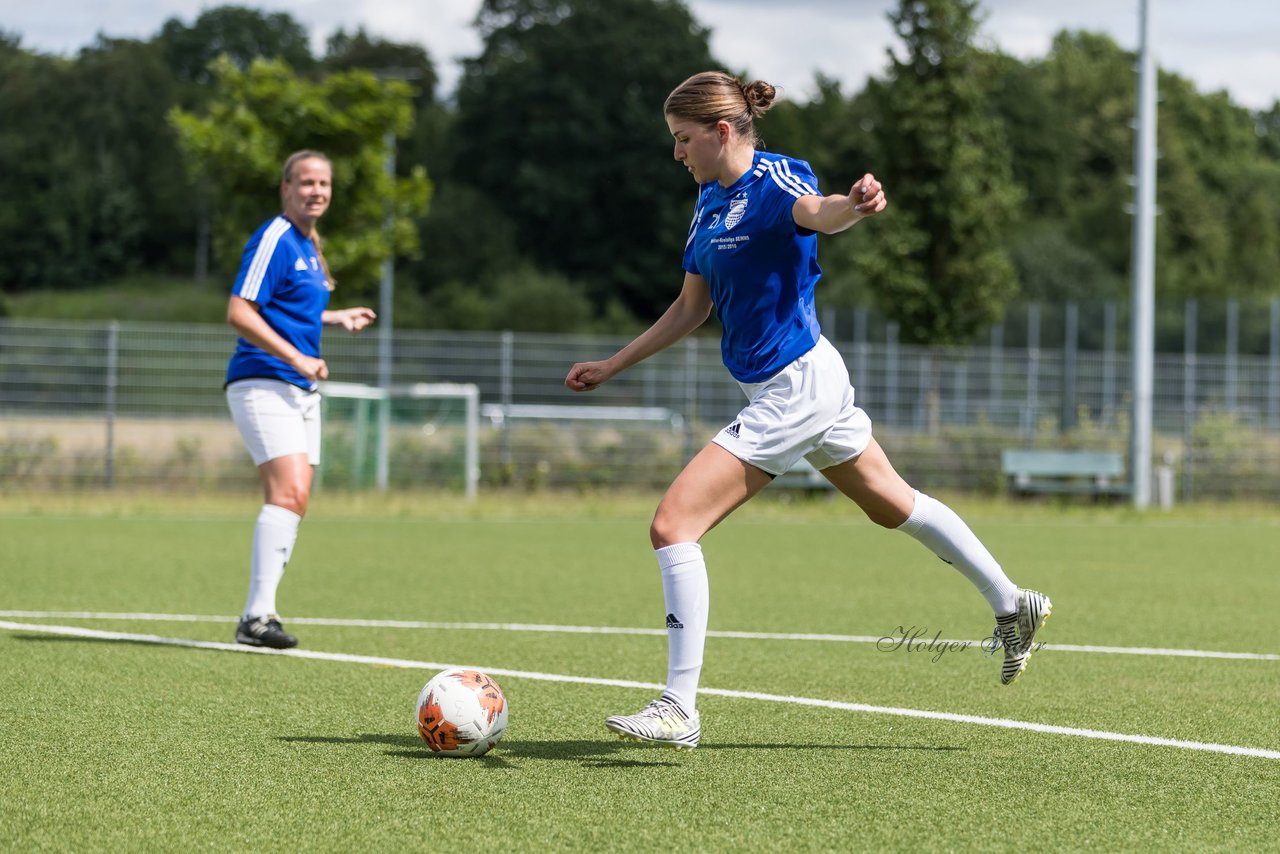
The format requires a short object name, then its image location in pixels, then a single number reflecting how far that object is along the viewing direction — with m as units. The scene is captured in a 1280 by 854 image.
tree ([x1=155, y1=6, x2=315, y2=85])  73.69
